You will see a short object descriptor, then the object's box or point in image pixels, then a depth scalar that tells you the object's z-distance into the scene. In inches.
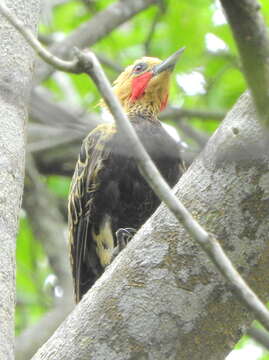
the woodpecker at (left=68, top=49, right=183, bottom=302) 354.6
